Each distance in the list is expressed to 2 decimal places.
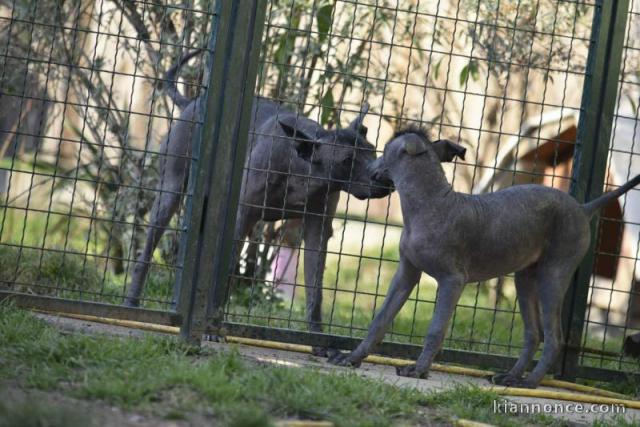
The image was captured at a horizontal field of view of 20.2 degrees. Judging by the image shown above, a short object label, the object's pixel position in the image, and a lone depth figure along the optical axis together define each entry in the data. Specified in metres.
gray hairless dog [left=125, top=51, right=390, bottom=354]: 11.04
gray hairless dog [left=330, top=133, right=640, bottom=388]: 9.60
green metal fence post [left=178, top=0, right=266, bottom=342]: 9.85
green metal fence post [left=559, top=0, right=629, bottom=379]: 10.88
